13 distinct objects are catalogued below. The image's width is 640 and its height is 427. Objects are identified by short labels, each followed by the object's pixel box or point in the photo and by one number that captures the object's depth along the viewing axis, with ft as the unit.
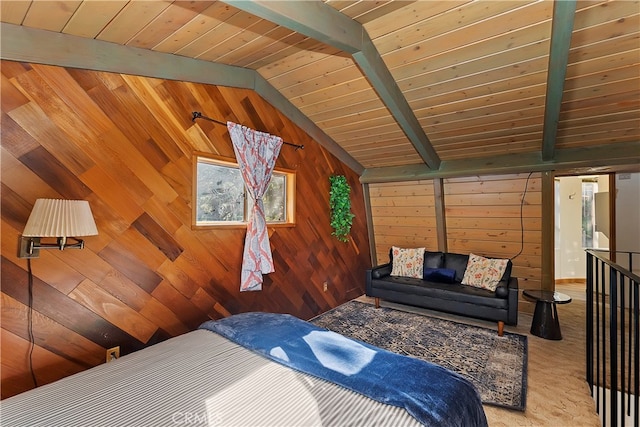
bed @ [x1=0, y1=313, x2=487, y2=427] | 3.79
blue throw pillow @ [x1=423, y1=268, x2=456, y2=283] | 13.56
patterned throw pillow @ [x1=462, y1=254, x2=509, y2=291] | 12.39
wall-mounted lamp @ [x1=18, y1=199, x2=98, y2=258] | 5.51
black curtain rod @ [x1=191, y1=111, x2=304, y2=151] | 8.71
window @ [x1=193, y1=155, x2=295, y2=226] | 9.32
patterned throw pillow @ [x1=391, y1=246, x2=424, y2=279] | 14.79
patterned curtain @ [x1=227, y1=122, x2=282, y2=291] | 9.80
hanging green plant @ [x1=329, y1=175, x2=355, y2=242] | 14.44
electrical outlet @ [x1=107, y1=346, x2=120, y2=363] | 6.95
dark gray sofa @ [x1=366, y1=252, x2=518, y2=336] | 11.17
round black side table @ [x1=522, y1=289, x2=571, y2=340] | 10.70
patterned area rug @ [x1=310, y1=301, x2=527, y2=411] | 7.98
